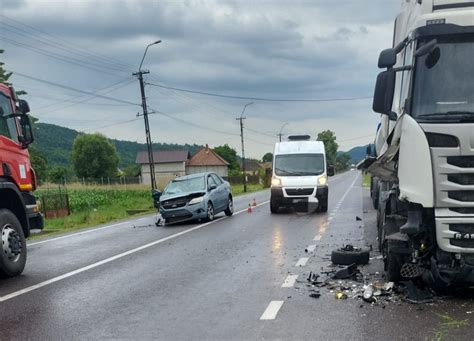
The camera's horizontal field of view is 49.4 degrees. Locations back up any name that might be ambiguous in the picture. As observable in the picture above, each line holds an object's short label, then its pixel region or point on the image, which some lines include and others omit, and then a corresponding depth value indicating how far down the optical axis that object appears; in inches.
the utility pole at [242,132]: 2299.0
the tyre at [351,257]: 325.1
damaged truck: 221.5
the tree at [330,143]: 5871.1
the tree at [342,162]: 6907.5
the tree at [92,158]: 4840.1
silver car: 655.8
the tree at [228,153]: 5314.5
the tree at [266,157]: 6491.1
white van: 740.0
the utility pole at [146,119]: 1307.8
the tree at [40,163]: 2736.7
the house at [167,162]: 4724.4
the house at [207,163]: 4667.8
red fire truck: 334.6
